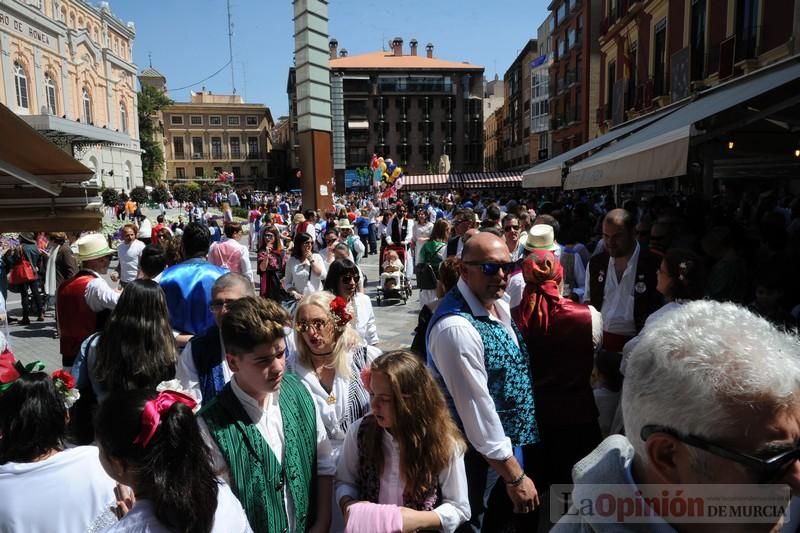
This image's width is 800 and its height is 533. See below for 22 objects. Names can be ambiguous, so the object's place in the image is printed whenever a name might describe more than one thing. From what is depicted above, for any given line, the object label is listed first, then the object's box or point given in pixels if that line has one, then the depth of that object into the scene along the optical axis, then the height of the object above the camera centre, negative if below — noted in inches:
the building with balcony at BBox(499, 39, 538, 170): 2171.5 +451.0
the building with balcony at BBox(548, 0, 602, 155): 1104.2 +347.3
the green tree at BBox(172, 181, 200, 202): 1854.3 +80.2
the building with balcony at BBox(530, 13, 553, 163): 1780.5 +409.7
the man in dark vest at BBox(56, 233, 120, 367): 160.9 -28.4
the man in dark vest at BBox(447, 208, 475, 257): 275.2 -10.2
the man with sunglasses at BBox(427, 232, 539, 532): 90.4 -31.0
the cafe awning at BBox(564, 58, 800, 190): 213.0 +31.2
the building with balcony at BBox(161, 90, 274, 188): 3272.6 +477.7
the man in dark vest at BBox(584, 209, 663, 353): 149.7 -23.3
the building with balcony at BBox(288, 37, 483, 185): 2787.9 +557.5
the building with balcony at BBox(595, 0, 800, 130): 478.9 +190.9
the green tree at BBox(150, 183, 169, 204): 1580.3 +61.7
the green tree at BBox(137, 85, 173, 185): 2605.8 +431.2
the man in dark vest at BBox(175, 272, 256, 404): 104.3 -31.7
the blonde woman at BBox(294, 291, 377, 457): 112.3 -33.5
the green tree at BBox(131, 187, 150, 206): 1443.2 +57.2
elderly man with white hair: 38.4 -16.3
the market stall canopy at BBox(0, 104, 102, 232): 122.6 +6.5
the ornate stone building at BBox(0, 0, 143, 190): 1331.2 +465.2
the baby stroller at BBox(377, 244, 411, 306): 403.5 -60.5
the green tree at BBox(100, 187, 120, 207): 1105.9 +40.3
